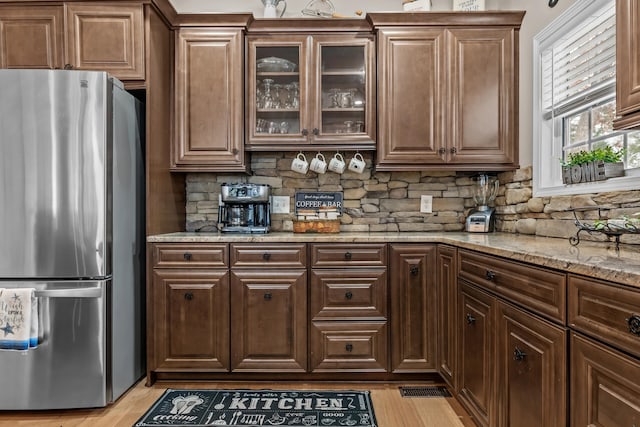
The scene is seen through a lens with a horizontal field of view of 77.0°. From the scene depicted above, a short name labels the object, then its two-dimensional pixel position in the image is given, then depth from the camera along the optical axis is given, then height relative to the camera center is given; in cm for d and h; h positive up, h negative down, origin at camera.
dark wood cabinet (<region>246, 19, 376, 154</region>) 276 +88
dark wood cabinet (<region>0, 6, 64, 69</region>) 243 +108
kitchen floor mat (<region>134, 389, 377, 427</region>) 203 -106
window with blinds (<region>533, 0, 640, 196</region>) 193 +62
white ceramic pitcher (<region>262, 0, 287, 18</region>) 287 +146
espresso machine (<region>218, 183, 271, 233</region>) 275 +2
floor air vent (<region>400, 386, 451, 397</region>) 233 -107
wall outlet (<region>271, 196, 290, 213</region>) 307 +7
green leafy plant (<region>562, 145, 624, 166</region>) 185 +25
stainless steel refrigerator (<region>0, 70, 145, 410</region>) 206 -8
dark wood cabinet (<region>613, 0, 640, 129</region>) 130 +48
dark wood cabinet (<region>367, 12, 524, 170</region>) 270 +81
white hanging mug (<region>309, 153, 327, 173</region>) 296 +34
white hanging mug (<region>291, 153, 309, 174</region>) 296 +34
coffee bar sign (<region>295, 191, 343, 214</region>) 304 +8
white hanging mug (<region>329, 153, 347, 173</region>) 294 +34
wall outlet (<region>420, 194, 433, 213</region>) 306 +4
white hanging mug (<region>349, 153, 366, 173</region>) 293 +34
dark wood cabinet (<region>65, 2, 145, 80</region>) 242 +104
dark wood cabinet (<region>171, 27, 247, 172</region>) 271 +86
